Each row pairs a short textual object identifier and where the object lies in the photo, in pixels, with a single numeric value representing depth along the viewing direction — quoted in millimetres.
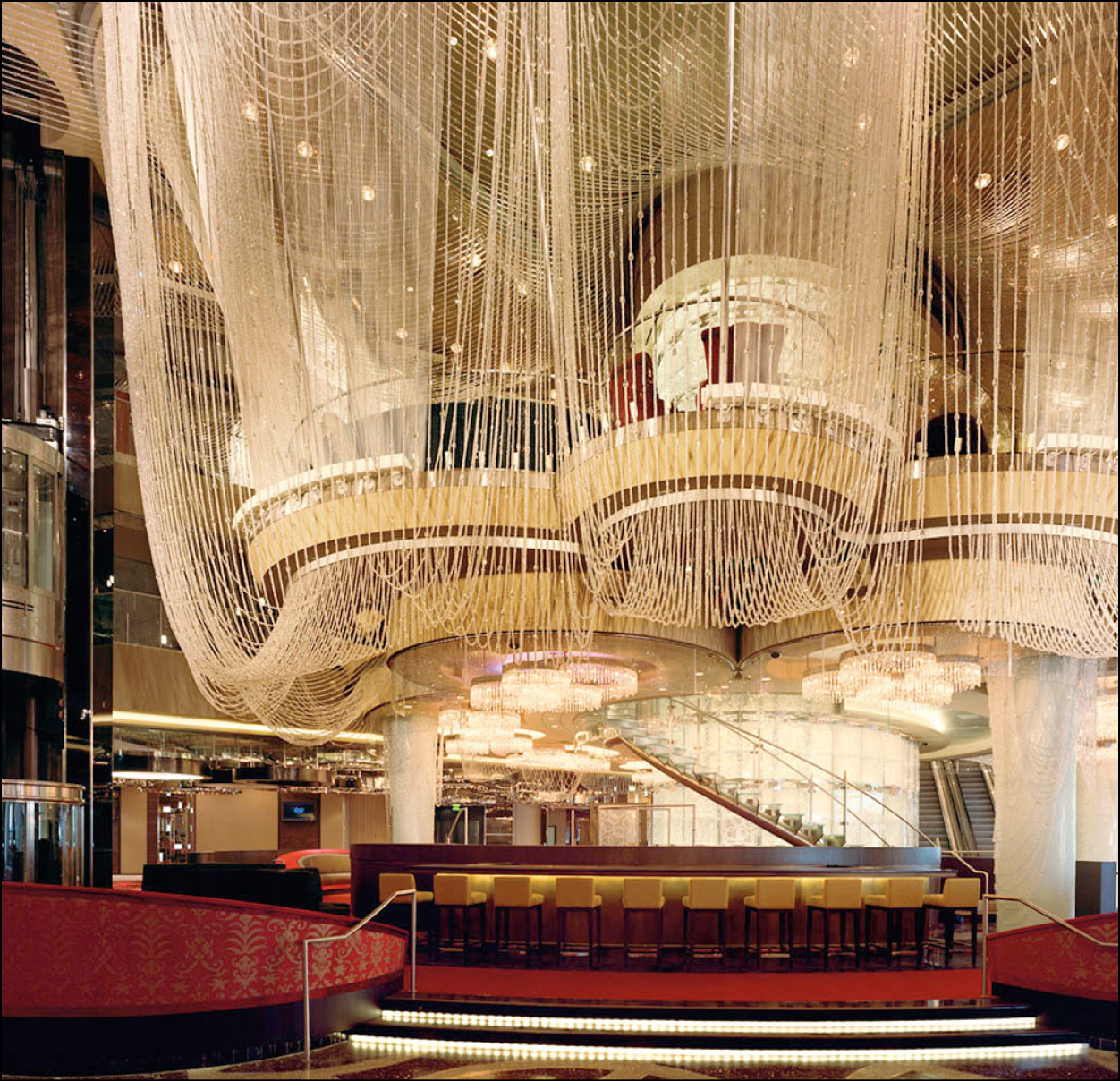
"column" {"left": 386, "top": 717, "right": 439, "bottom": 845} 16500
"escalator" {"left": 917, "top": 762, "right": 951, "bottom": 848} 28016
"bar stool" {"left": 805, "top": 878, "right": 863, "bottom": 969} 10953
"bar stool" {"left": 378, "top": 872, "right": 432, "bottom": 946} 11447
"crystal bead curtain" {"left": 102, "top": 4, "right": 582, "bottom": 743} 5621
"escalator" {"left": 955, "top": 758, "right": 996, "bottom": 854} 28578
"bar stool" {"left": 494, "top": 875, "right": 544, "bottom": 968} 10742
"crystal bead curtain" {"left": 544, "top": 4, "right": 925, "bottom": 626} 5605
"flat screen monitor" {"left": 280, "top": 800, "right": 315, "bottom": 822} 25172
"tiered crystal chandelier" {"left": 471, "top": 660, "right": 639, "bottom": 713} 12938
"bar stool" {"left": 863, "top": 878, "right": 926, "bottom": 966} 11078
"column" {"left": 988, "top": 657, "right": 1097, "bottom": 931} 12336
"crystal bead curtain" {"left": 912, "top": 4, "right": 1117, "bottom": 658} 6426
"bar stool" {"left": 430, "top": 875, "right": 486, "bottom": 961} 10875
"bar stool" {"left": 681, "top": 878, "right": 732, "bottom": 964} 10750
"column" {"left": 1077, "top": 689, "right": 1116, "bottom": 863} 9656
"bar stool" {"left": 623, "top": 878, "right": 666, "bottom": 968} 10672
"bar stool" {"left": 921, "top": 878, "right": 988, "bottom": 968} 11242
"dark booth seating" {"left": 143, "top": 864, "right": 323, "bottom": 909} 10977
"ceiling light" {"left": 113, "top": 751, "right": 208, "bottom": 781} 18484
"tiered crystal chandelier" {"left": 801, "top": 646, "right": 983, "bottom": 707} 12000
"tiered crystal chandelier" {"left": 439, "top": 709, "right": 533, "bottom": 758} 15516
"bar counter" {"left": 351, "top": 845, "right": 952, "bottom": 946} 11570
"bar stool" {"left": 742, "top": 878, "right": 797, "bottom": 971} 10625
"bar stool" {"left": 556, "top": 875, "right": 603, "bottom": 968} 10586
